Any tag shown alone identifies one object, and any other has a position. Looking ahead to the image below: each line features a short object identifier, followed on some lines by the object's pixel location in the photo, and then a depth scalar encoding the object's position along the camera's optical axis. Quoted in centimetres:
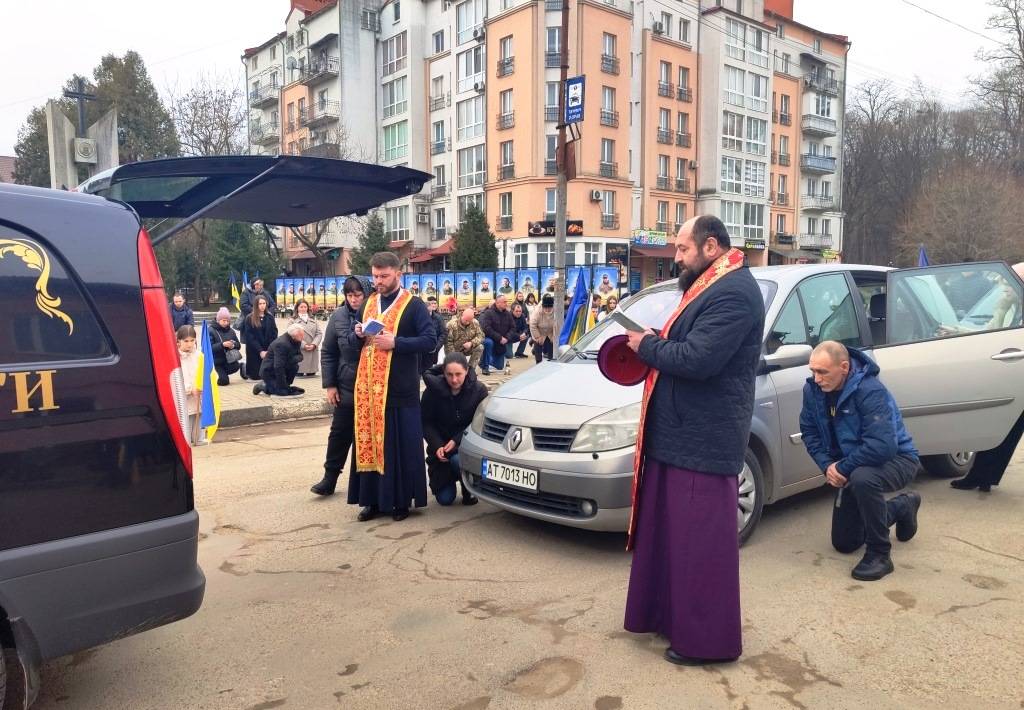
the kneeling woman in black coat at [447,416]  572
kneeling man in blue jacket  423
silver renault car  440
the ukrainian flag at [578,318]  1509
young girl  831
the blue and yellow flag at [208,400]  858
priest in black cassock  526
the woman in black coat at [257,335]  1309
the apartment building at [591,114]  4278
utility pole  1554
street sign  1541
